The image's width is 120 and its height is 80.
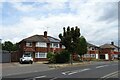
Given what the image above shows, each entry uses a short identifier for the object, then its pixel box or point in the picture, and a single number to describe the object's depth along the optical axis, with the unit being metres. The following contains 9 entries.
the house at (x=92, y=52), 30.80
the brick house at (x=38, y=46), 21.56
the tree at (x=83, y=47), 21.38
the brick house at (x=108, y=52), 34.58
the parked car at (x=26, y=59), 16.26
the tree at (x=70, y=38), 15.69
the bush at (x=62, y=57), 16.15
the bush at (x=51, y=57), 16.31
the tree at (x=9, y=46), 36.82
